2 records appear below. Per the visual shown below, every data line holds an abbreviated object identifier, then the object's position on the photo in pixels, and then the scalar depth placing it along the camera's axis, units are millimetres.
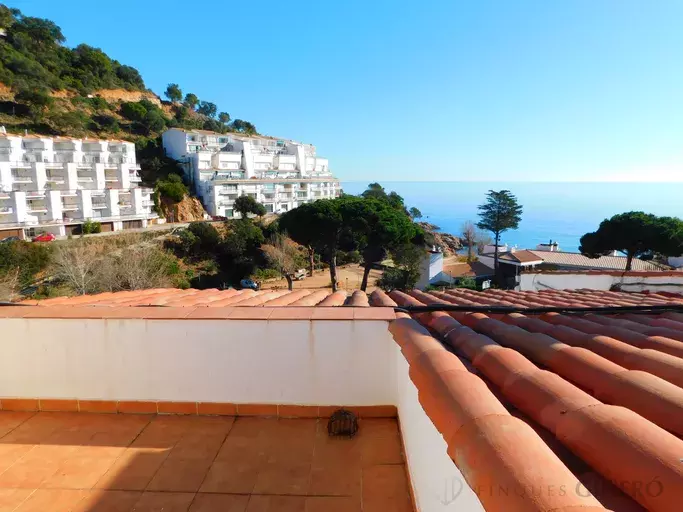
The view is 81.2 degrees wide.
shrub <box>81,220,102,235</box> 36969
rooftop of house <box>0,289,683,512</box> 1254
